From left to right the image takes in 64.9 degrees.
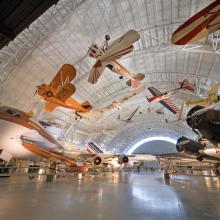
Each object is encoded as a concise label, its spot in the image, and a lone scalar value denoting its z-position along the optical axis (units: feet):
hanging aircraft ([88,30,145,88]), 34.15
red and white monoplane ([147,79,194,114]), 72.58
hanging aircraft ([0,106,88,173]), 32.14
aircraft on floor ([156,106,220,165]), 22.02
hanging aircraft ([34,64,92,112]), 43.56
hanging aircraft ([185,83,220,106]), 50.52
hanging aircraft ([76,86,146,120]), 75.87
